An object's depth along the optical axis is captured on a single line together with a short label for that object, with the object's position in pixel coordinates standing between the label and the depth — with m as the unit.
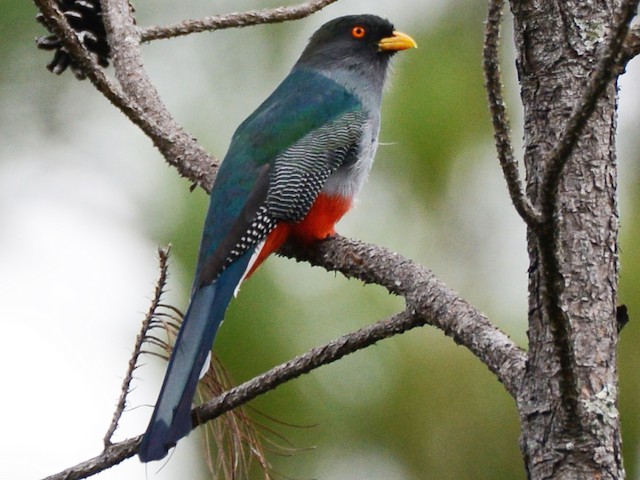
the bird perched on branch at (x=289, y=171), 7.15
